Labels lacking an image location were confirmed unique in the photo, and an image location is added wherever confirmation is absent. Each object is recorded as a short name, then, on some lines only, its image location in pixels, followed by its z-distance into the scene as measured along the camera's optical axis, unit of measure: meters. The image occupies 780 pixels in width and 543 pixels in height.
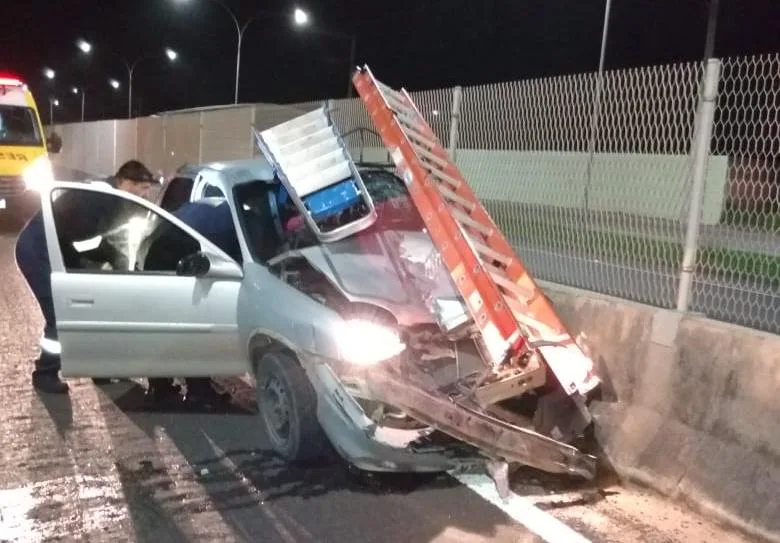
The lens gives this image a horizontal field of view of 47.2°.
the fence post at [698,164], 5.04
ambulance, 16.52
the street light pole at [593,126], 6.42
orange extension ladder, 4.70
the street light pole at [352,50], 28.60
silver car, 4.45
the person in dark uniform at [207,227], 5.93
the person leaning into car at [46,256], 6.20
